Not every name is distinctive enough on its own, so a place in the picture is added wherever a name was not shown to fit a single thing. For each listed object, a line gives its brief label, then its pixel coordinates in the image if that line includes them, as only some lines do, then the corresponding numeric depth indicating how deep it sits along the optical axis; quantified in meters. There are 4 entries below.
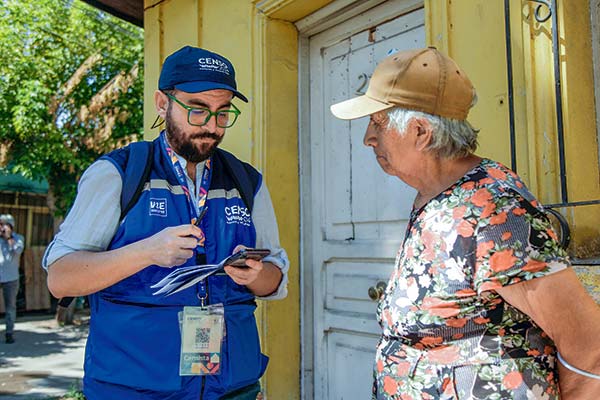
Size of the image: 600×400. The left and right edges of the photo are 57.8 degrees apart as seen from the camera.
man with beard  1.69
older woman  1.25
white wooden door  3.02
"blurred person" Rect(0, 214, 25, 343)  8.33
